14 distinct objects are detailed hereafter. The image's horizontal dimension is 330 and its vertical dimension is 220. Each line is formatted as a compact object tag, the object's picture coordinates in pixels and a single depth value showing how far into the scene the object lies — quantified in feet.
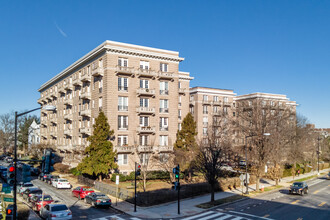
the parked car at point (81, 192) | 110.76
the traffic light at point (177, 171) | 92.58
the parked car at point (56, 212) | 76.48
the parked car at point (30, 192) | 107.14
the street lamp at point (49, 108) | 52.16
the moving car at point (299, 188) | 127.54
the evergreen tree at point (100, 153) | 139.23
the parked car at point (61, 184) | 135.13
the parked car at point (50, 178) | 146.30
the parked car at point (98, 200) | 96.94
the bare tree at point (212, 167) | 105.09
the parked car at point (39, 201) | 90.26
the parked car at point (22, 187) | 120.30
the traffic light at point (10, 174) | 54.70
